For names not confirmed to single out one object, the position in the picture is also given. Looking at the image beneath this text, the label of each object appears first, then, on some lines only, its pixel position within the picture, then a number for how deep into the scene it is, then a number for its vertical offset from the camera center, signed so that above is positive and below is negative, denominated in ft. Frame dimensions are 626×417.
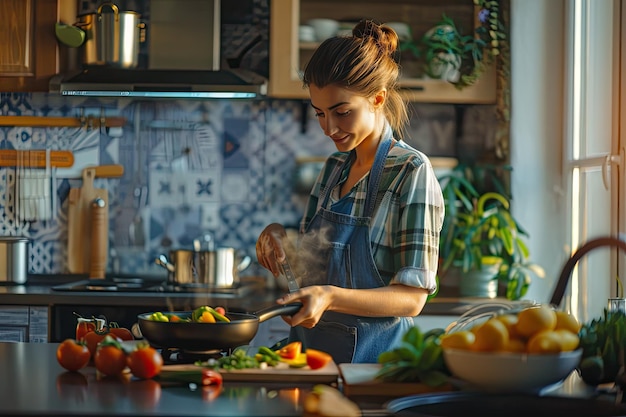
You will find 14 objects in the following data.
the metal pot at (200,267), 12.10 -0.75
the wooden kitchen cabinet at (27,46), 12.07 +2.16
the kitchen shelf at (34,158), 13.05 +0.73
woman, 6.89 -0.06
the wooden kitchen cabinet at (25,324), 11.12 -1.42
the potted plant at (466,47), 12.13 +2.24
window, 9.42 +0.86
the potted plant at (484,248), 11.80 -0.45
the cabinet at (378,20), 11.91 +2.39
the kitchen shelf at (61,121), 13.00 +1.26
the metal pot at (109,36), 12.06 +2.31
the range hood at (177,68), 11.76 +1.92
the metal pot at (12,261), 12.32 -0.71
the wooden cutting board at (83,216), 12.92 -0.10
